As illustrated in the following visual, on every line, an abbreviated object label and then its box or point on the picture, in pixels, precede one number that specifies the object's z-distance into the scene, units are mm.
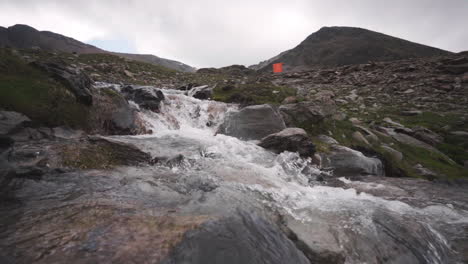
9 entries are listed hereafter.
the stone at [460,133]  15961
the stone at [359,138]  13650
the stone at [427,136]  15673
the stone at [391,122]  17731
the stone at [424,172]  11636
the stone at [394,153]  12715
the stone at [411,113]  21156
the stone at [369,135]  14300
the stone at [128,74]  32431
